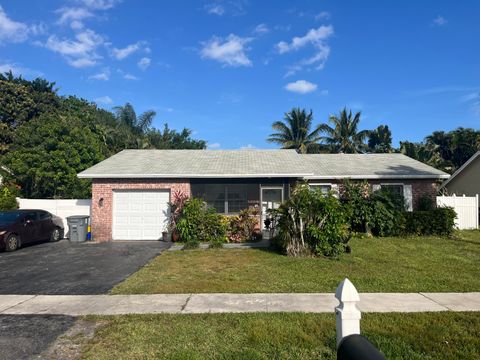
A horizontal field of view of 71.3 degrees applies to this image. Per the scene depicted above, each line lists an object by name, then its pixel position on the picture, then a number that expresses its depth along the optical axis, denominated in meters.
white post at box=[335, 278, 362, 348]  2.70
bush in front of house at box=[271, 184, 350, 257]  10.55
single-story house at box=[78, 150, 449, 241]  15.28
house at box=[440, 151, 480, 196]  21.25
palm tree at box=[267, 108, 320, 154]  37.50
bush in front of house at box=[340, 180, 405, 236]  15.18
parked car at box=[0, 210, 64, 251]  12.82
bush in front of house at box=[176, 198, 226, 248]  13.91
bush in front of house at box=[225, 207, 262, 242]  14.36
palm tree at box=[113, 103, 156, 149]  35.50
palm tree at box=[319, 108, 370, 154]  37.91
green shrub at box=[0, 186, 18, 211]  16.08
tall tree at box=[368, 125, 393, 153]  41.12
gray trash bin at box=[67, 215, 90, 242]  15.37
